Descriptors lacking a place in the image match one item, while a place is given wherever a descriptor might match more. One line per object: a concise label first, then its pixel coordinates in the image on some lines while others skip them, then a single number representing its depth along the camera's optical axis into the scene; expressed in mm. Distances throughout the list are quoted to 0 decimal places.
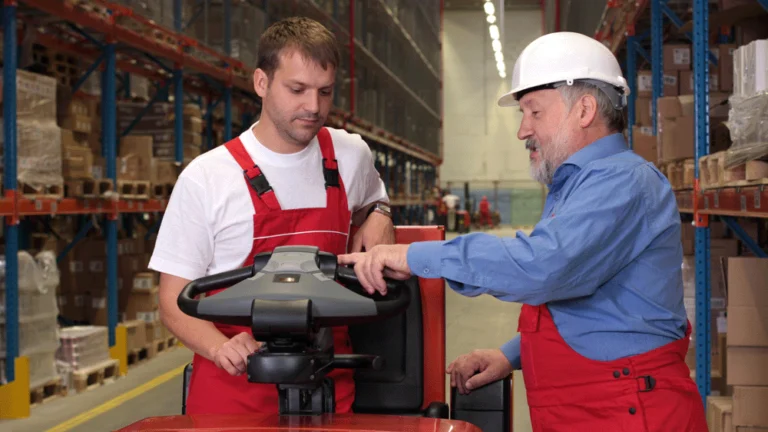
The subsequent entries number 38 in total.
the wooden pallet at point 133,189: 8211
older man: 2158
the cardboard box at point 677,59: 7297
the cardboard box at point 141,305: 8656
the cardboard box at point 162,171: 8773
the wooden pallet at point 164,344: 8855
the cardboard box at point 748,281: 4535
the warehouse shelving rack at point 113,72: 6168
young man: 2594
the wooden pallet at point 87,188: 7227
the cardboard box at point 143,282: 8742
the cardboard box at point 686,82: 7281
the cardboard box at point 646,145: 7840
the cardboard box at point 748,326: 4625
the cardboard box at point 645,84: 8016
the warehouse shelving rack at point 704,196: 4453
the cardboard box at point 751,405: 4645
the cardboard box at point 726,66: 6297
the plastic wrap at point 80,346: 7203
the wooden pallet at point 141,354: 8367
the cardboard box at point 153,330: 8656
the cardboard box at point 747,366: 4645
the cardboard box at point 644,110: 8055
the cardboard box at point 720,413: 4980
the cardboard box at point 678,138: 6117
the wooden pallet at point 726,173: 4121
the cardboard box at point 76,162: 7238
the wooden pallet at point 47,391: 6586
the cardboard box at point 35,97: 6523
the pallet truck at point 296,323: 1861
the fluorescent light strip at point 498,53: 30358
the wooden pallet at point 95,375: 7164
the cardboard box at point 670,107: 6258
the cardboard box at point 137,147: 8609
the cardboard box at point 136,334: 8320
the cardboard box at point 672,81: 7340
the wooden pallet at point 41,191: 6469
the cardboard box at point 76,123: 7691
